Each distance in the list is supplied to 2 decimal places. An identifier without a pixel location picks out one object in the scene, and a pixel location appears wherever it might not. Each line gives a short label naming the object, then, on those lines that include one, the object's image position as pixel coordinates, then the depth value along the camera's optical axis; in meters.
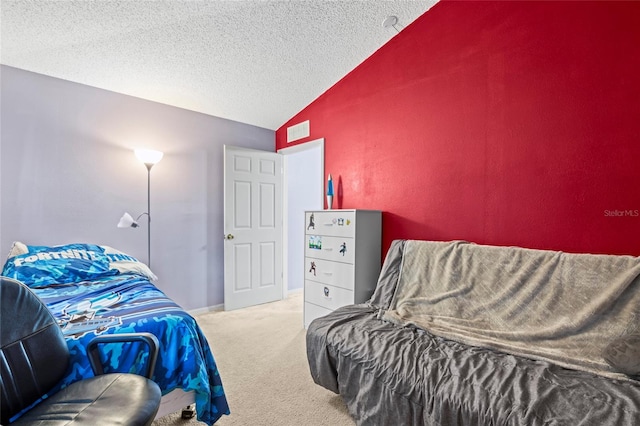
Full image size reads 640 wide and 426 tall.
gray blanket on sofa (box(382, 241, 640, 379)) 1.40
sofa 1.18
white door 3.51
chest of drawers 2.51
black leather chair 1.04
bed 1.39
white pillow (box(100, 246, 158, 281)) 2.46
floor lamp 2.75
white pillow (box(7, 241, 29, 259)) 2.29
